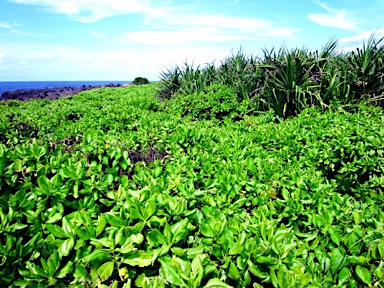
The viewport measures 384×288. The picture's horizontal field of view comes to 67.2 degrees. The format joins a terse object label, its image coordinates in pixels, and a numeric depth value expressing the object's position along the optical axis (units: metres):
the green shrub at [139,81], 28.90
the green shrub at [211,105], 7.74
